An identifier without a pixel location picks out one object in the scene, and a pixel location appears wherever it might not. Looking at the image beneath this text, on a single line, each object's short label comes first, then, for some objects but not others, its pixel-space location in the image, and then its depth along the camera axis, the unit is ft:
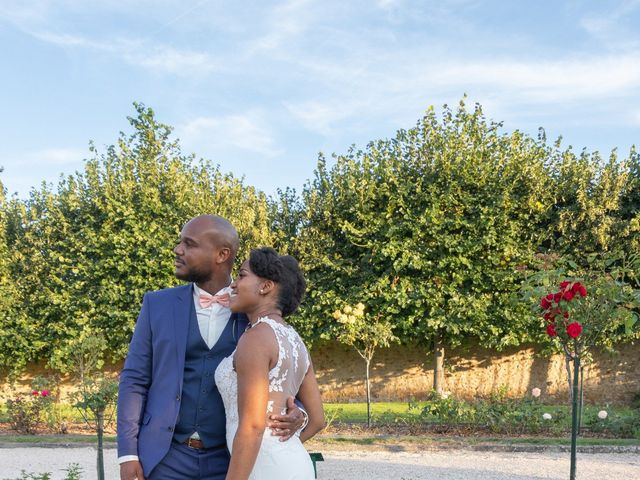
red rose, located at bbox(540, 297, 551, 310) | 22.72
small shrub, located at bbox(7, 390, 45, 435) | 40.16
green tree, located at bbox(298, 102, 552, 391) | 55.01
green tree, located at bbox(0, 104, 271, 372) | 57.67
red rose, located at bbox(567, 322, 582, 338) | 22.17
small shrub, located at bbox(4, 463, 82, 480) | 17.78
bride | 8.29
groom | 9.12
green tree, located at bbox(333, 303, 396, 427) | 42.45
